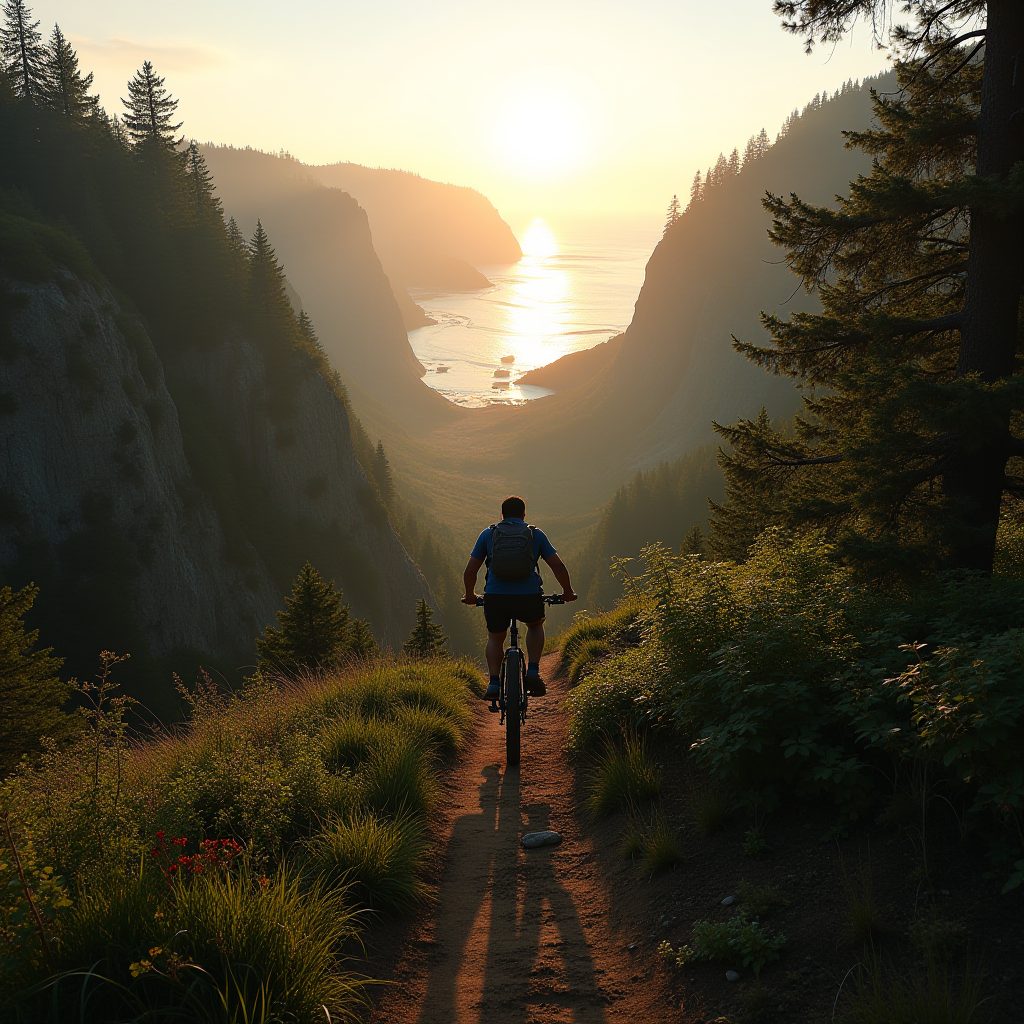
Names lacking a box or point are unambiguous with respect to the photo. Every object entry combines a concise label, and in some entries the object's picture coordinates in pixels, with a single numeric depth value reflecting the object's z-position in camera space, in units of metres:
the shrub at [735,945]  3.39
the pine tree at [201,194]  70.44
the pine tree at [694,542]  34.06
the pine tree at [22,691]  15.57
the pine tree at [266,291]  69.56
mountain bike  7.06
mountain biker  6.76
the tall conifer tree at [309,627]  21.27
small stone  5.65
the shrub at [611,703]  6.71
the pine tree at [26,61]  60.72
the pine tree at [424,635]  18.91
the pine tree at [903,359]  6.81
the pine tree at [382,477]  101.75
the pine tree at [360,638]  23.56
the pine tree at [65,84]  60.56
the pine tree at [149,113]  62.84
